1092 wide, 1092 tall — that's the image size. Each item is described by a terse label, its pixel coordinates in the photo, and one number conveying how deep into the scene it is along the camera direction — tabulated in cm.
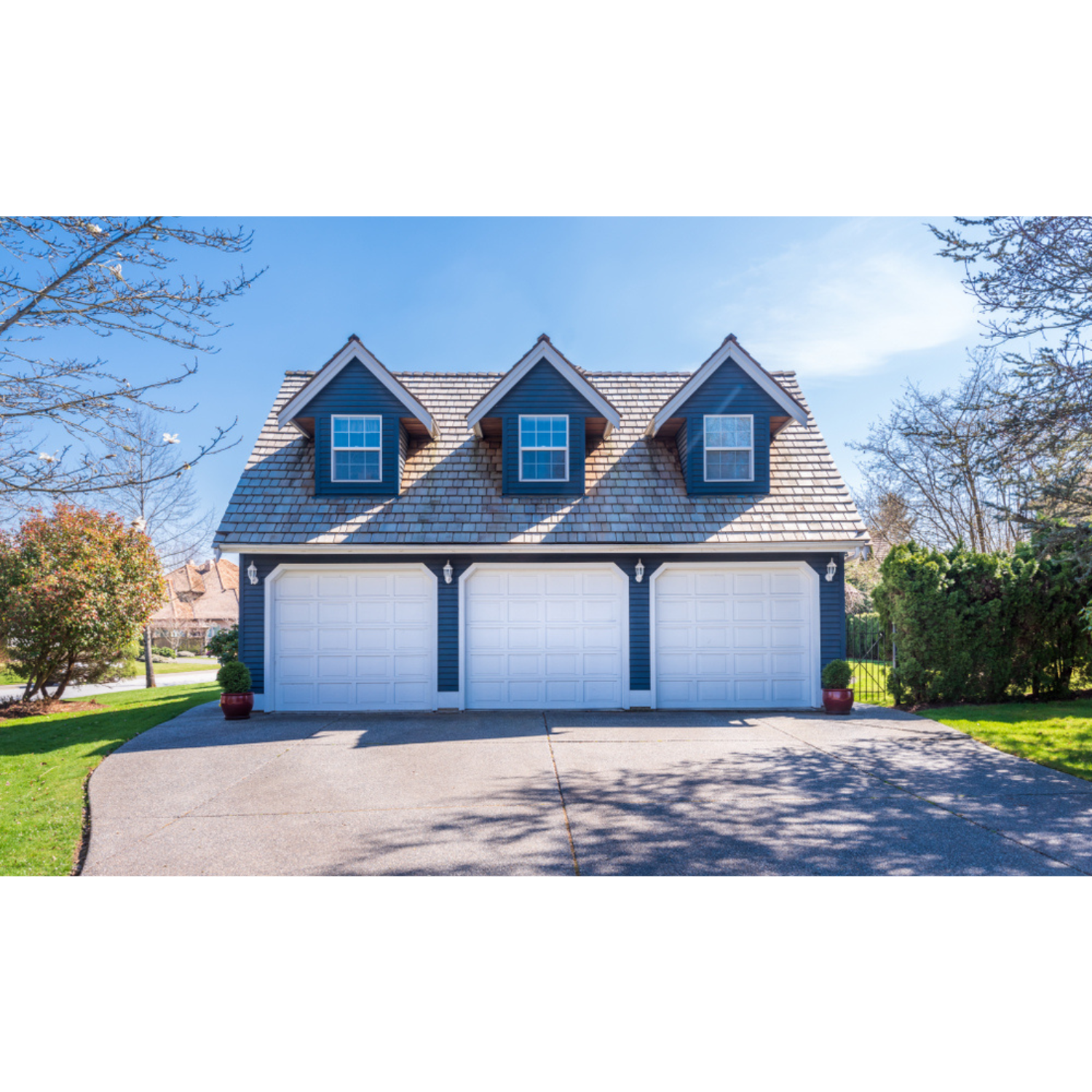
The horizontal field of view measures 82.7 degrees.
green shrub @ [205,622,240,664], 1439
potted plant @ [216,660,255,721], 1016
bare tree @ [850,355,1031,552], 2083
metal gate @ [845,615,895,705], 1257
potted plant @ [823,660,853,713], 1040
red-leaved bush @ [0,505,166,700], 1312
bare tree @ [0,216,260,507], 468
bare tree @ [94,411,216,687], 1741
